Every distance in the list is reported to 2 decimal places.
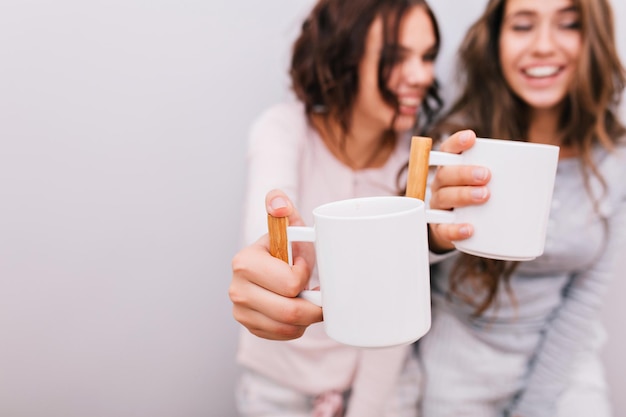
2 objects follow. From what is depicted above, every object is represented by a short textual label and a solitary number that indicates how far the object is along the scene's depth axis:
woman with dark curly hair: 0.93
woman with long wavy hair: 0.96
